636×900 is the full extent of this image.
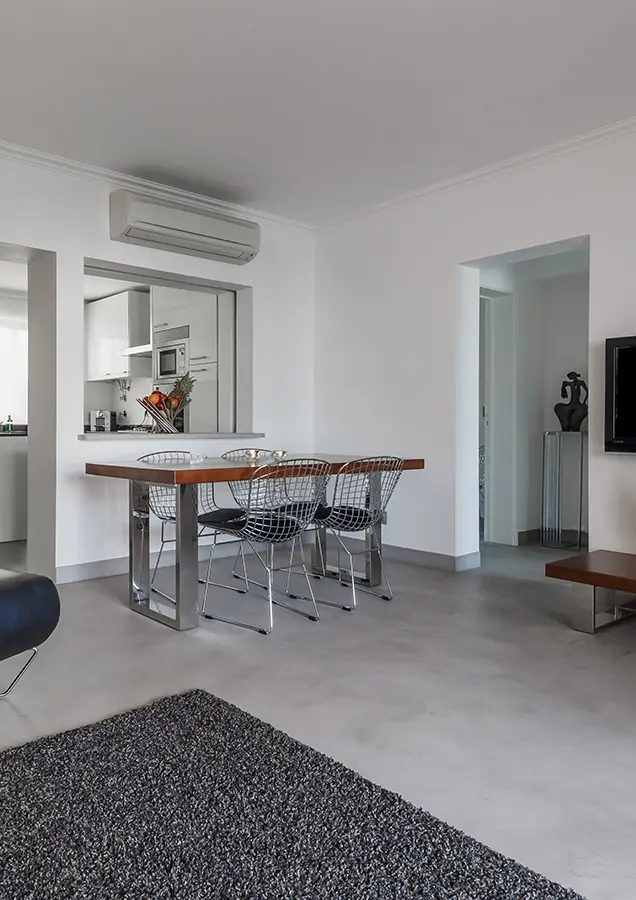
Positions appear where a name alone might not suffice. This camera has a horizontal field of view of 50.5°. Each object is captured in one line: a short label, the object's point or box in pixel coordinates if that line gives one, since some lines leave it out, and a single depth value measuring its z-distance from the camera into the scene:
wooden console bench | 3.01
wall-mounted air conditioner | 4.32
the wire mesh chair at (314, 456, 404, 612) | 3.78
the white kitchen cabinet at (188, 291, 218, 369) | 5.67
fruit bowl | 4.48
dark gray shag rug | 1.40
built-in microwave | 6.06
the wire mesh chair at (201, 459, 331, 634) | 3.32
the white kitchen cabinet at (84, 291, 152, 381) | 7.07
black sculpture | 5.61
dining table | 3.12
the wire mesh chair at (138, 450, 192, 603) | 4.03
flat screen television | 3.65
